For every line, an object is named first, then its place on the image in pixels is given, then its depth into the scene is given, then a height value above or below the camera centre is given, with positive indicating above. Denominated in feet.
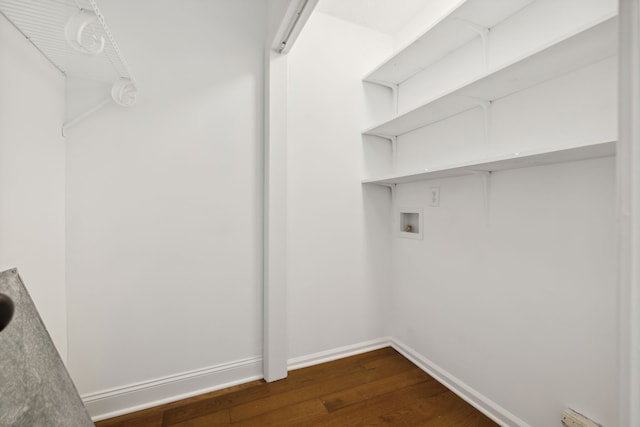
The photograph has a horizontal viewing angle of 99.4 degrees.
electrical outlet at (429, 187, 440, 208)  6.11 +0.28
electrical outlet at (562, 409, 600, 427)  3.67 -2.91
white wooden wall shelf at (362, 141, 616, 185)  3.27 +0.72
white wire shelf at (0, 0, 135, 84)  3.09 +2.30
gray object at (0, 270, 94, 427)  2.77 -1.89
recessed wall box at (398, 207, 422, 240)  6.66 -0.36
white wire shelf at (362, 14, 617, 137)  3.14 +2.01
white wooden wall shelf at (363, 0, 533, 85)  4.50 +3.37
